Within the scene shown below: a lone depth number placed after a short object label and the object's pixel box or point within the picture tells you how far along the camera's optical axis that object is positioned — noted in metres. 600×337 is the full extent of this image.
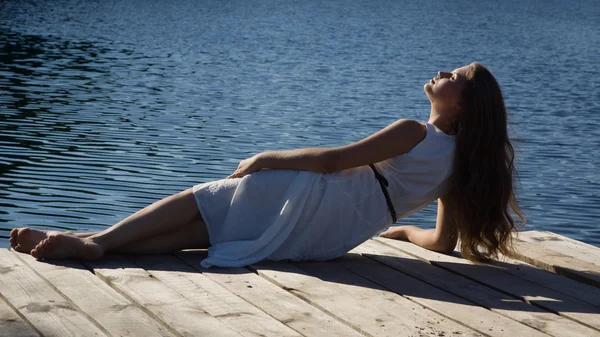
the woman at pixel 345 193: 4.02
